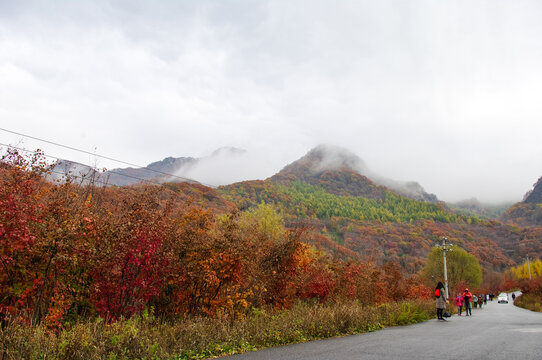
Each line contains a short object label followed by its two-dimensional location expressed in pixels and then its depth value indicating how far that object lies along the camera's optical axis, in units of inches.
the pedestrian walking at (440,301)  663.3
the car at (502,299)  2370.7
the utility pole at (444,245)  1366.4
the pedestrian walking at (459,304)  934.4
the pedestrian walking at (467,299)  908.0
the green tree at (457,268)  2346.2
